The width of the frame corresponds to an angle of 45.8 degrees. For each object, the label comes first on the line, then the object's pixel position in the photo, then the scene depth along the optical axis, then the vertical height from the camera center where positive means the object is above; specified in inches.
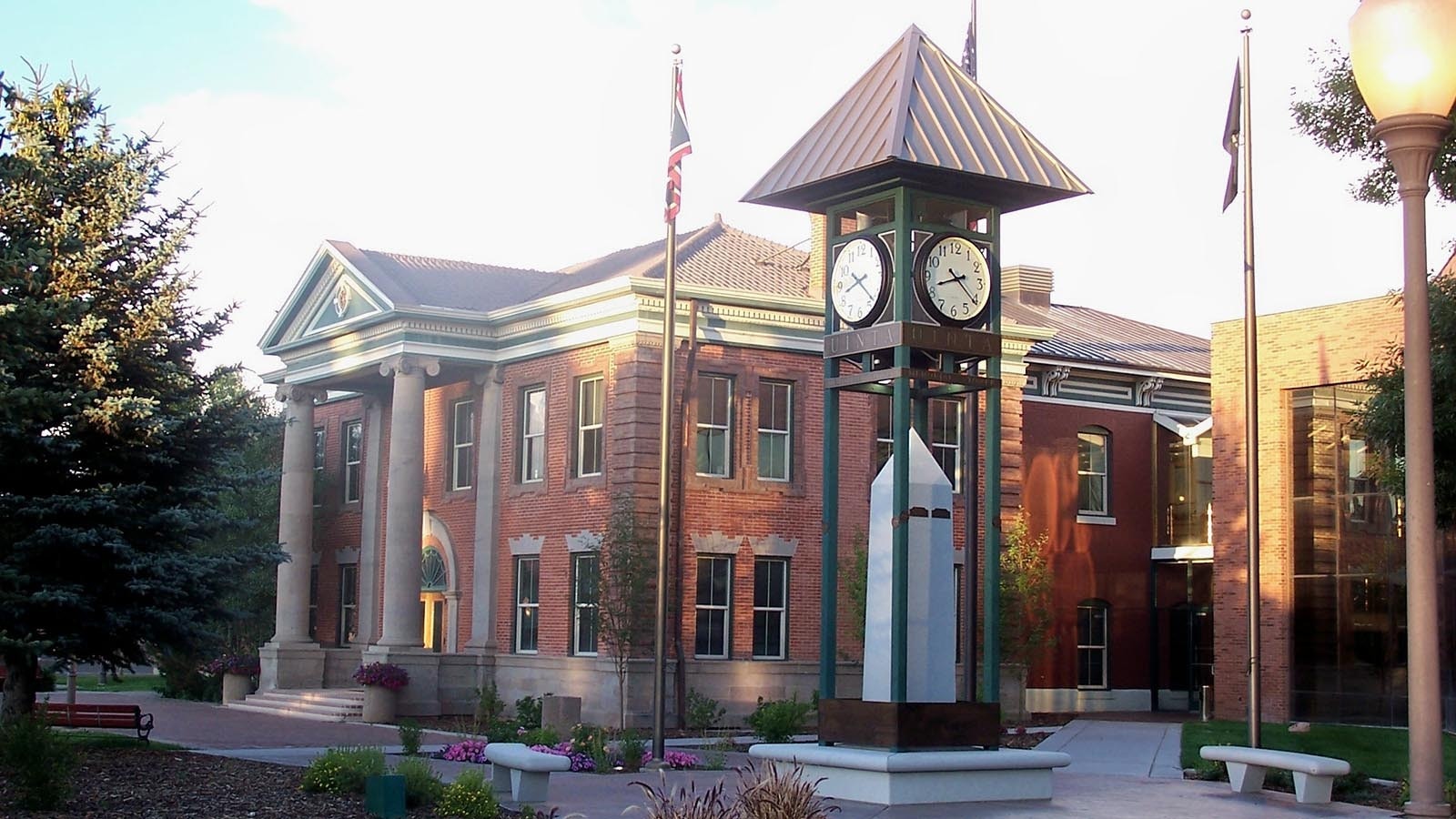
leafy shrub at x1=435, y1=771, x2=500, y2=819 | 618.2 -81.4
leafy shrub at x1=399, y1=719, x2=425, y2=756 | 845.2 -81.2
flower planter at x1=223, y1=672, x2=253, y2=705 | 1578.5 -106.5
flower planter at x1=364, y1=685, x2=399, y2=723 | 1339.8 -103.0
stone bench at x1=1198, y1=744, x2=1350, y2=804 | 683.4 -74.1
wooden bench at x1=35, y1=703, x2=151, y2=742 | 949.4 -82.7
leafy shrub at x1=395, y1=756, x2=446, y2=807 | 645.3 -79.8
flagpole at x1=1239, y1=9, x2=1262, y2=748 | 962.7 +83.4
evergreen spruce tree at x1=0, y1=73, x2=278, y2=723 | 844.0 +70.8
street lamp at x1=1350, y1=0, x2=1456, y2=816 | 295.3 +64.6
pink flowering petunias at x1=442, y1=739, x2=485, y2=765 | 869.8 -90.3
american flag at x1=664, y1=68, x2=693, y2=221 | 969.5 +239.8
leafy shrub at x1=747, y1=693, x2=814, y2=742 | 1135.0 -94.7
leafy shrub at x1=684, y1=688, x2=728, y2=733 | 1245.1 -96.9
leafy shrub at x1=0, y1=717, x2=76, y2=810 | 586.9 -67.3
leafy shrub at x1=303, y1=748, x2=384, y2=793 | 676.7 -78.4
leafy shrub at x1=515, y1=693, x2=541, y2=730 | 1185.4 -97.4
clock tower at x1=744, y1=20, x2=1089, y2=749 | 699.4 +140.9
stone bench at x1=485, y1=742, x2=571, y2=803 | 663.1 -73.9
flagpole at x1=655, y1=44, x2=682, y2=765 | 930.7 +58.5
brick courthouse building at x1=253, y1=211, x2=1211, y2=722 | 1320.1 +89.9
